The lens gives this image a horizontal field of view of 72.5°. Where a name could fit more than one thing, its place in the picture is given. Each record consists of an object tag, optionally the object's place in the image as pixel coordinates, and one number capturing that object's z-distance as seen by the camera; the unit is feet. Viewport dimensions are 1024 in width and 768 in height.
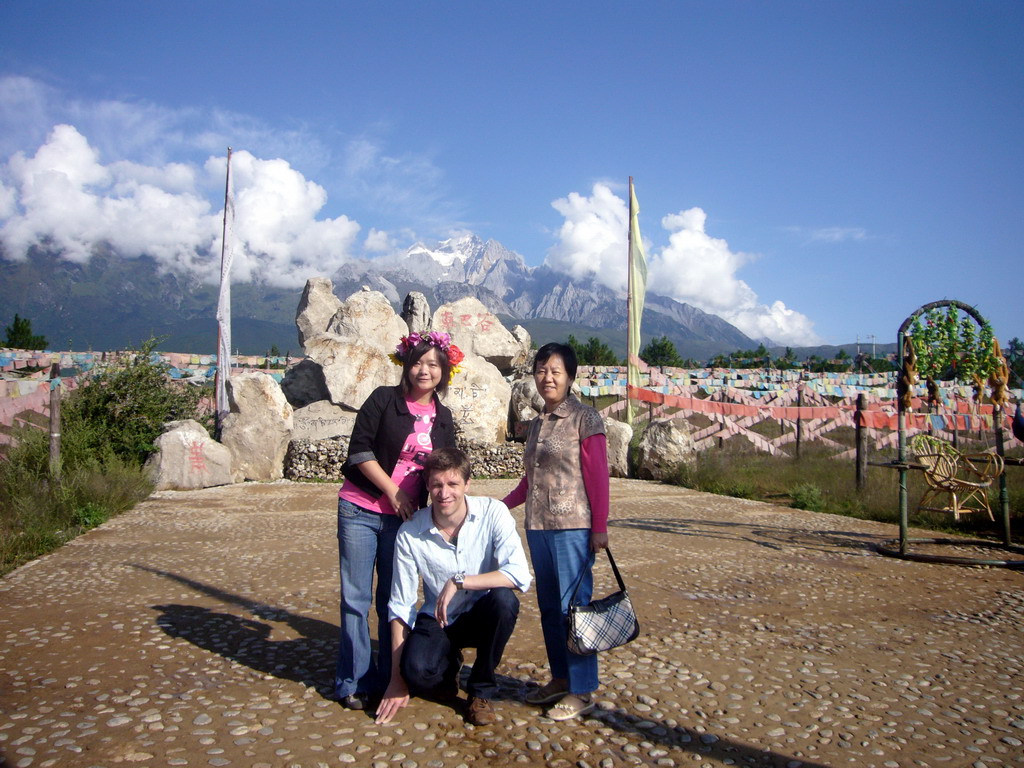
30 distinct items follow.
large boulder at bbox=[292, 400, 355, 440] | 46.50
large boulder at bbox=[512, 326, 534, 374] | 63.77
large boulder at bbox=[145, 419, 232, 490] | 38.81
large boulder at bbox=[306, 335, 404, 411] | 48.60
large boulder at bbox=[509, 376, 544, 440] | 55.98
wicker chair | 23.95
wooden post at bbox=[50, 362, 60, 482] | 31.15
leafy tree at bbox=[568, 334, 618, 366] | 175.52
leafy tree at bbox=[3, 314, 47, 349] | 134.72
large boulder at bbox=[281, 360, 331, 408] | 51.03
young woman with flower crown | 11.62
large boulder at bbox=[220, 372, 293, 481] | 42.80
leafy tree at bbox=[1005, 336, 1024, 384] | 133.28
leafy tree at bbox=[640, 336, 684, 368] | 198.08
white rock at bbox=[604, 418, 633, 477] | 47.34
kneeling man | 11.13
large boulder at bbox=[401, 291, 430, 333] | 62.03
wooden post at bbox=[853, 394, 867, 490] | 35.97
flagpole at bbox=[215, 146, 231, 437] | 46.83
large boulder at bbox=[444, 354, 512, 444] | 49.57
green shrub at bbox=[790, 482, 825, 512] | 34.86
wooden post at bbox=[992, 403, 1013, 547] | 24.22
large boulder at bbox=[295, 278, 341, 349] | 57.98
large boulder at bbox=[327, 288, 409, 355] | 53.36
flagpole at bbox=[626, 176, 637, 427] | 53.06
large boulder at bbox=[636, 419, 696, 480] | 44.98
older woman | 11.27
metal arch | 22.74
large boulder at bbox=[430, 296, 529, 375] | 59.26
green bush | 38.75
